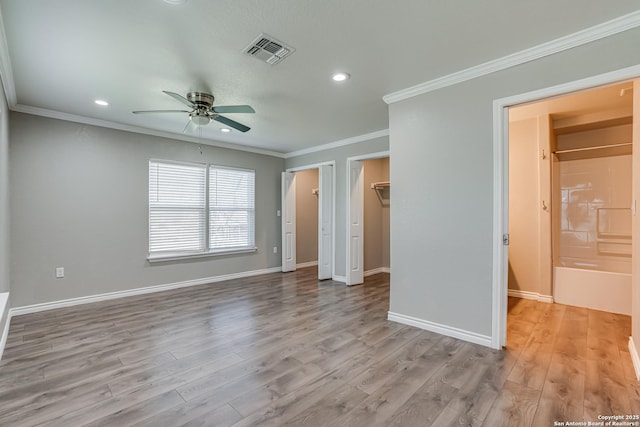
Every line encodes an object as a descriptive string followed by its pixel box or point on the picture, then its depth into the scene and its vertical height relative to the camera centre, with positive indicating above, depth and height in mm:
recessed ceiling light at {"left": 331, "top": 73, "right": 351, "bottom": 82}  2823 +1367
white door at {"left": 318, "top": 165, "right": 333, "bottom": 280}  5555 -146
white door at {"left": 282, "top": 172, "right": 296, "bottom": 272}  6241 -74
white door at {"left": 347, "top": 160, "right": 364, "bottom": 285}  5141 -176
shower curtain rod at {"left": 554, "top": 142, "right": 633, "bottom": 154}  3770 +899
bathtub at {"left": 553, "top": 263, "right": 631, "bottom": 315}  3545 -949
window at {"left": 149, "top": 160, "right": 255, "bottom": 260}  4793 +116
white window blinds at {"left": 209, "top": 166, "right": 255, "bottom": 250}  5453 +154
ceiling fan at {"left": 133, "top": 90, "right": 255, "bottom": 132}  2961 +1156
